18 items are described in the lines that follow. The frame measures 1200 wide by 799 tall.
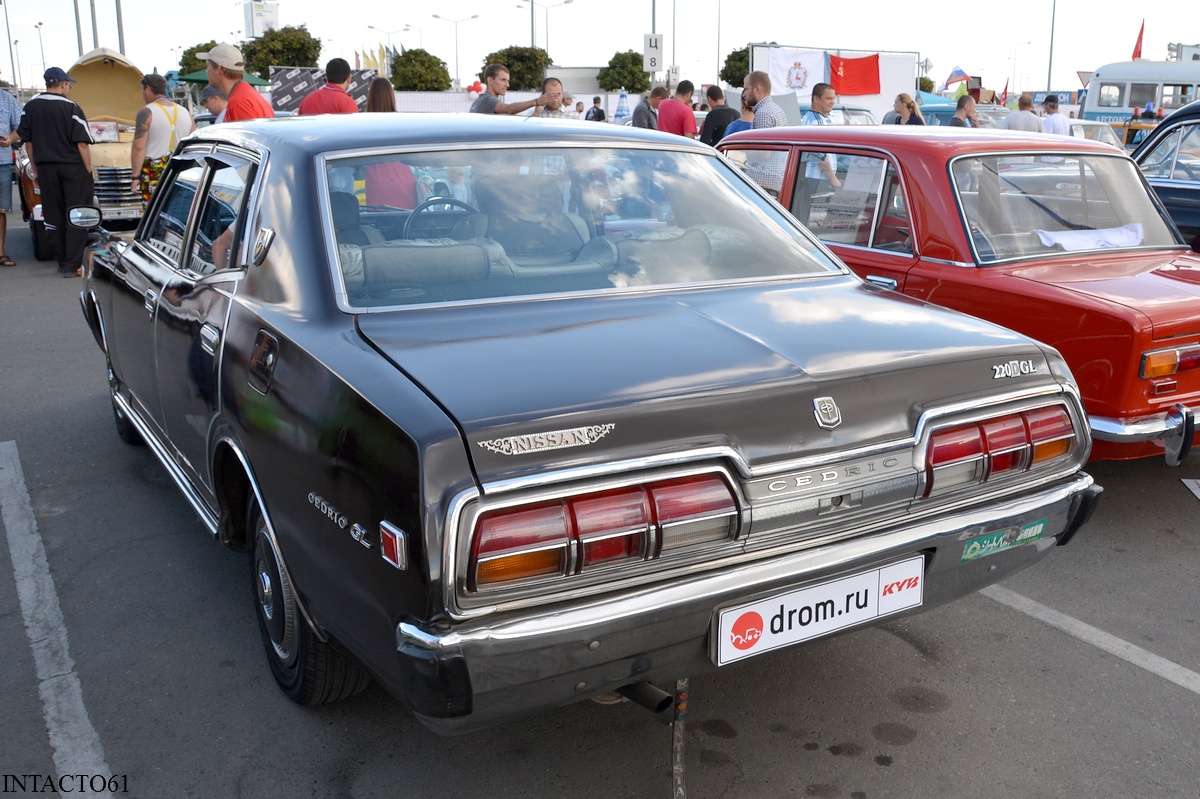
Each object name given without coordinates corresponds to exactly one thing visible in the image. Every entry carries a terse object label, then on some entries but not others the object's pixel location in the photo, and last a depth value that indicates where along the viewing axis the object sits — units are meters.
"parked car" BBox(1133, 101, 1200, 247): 7.31
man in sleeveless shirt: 10.20
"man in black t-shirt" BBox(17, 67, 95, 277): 10.15
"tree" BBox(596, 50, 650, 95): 67.19
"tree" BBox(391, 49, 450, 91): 59.69
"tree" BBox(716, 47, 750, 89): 66.00
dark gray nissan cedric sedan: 2.08
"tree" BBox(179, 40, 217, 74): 66.62
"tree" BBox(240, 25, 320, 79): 56.84
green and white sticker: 2.64
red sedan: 4.04
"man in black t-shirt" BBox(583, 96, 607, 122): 21.17
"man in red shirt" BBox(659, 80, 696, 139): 10.89
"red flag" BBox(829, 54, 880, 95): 24.33
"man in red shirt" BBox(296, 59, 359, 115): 7.98
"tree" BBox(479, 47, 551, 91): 60.66
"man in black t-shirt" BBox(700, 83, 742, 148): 10.91
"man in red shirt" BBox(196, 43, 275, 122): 7.59
